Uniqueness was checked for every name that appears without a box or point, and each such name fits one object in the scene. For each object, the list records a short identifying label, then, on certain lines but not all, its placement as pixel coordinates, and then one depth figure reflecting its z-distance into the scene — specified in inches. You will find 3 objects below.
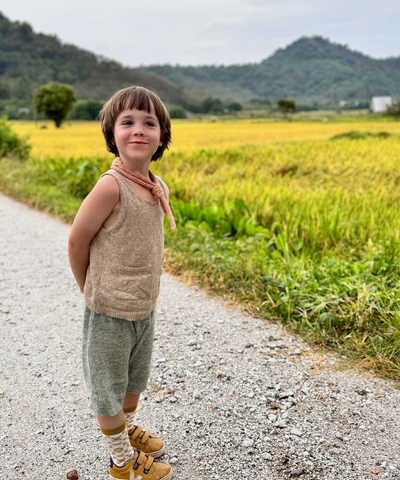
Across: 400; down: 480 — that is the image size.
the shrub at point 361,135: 670.5
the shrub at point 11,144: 448.5
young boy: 60.2
